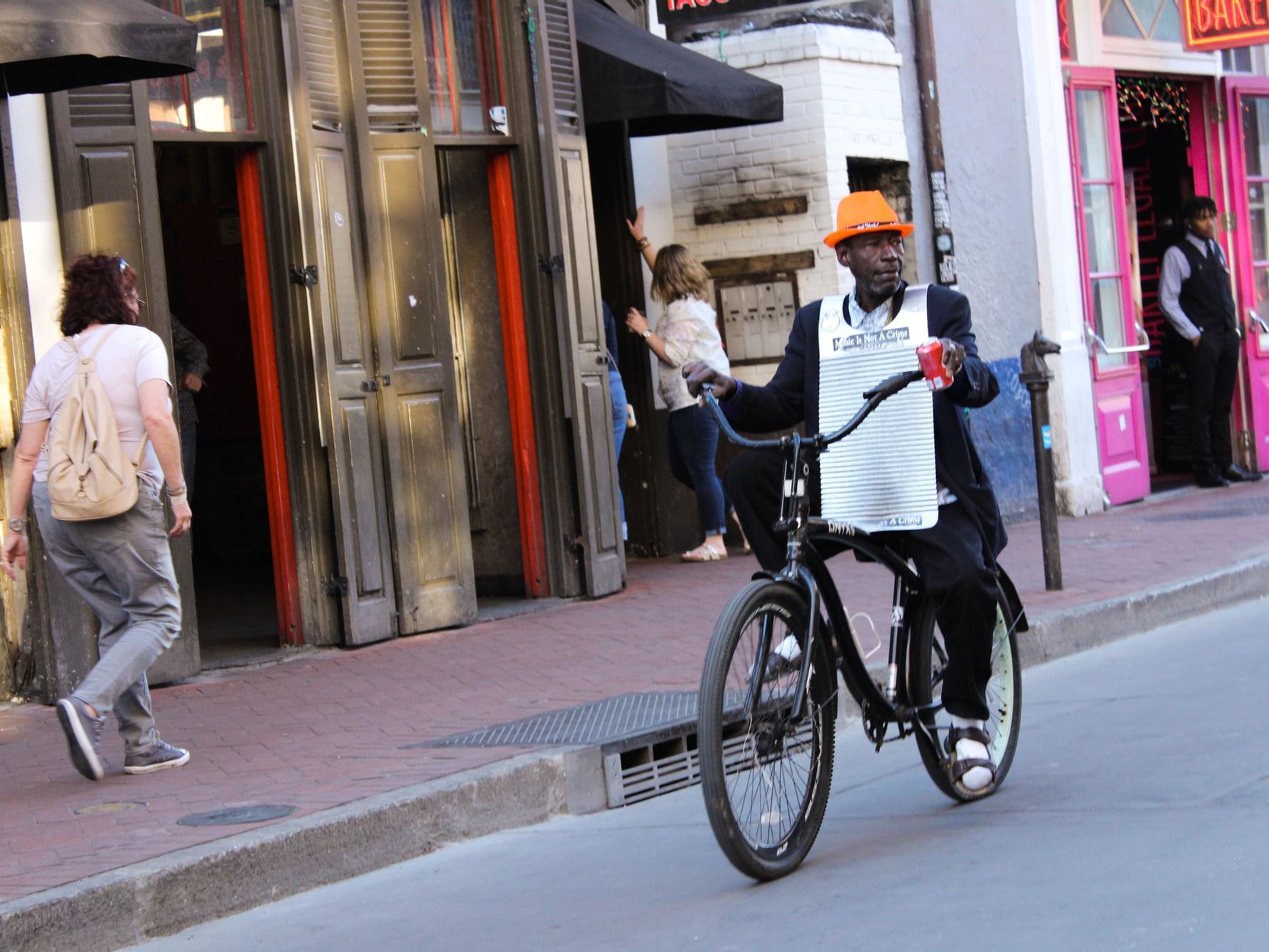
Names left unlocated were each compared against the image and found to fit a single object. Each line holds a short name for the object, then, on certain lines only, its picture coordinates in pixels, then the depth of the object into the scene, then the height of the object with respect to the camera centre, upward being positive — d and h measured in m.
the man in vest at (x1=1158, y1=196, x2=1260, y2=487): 15.34 +0.07
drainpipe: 13.05 +1.46
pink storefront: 14.68 +1.12
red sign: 14.54 +2.32
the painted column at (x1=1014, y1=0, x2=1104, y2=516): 14.00 +0.65
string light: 15.70 +1.93
